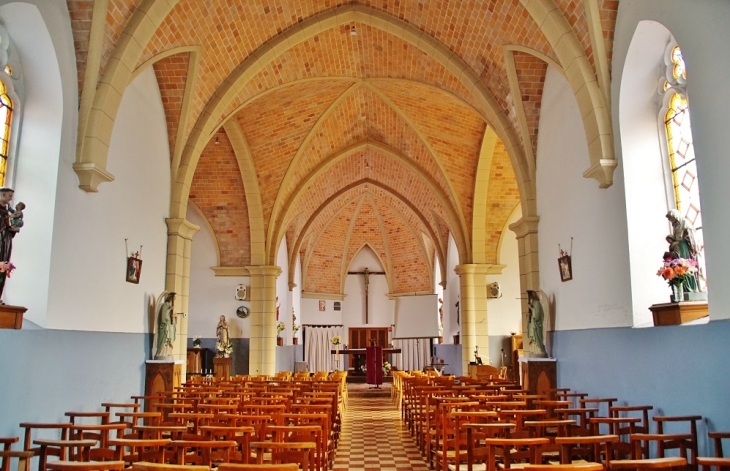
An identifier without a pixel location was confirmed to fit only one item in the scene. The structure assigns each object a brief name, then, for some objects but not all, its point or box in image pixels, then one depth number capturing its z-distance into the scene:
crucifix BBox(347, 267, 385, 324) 25.22
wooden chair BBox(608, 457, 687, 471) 3.18
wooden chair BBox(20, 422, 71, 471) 4.61
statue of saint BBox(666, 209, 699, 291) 5.89
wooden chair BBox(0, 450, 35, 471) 3.80
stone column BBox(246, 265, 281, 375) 15.37
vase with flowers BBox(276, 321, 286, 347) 17.55
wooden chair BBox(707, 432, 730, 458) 4.16
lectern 19.33
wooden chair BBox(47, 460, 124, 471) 3.16
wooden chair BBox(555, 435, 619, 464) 3.89
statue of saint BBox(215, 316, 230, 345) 14.95
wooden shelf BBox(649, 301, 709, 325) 5.79
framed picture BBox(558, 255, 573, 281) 8.86
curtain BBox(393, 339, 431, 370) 22.73
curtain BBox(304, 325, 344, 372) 23.56
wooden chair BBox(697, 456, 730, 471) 3.26
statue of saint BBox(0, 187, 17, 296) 5.61
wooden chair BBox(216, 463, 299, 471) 3.05
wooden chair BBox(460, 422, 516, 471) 4.74
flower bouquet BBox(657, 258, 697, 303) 5.84
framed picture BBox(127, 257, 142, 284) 8.73
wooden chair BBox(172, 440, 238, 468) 3.85
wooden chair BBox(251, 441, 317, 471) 3.96
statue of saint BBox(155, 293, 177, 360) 9.43
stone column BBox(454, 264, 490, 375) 15.40
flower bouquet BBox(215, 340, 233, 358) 14.77
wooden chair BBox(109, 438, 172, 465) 3.90
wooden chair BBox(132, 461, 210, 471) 2.97
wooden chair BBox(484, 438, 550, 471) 3.92
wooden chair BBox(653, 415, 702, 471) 4.65
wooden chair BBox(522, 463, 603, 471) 2.95
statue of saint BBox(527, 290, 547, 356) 9.56
